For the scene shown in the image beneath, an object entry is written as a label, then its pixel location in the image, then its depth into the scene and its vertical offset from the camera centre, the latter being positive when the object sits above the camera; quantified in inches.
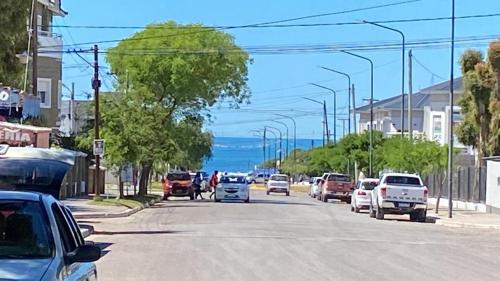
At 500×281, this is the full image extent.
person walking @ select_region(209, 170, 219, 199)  2393.1 -30.9
